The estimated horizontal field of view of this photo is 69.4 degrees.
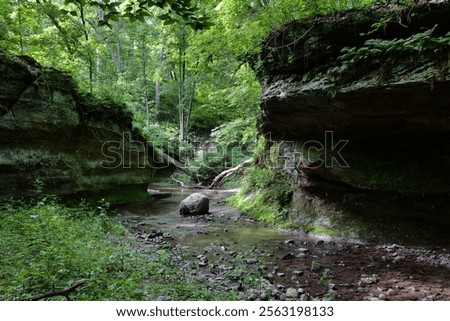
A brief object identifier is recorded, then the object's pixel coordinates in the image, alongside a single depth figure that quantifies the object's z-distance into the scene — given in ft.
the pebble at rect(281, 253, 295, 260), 22.44
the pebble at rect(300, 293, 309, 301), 15.20
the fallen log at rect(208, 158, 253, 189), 65.20
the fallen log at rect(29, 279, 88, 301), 10.11
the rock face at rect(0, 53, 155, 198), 32.37
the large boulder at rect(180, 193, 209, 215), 40.11
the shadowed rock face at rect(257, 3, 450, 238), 21.97
